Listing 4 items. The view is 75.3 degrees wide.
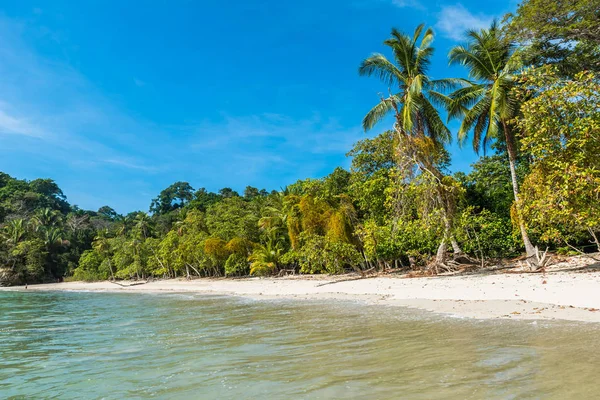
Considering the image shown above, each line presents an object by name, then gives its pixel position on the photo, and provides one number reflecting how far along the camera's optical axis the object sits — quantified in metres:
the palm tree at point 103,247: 52.06
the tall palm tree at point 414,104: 18.28
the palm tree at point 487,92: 17.42
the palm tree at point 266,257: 30.12
